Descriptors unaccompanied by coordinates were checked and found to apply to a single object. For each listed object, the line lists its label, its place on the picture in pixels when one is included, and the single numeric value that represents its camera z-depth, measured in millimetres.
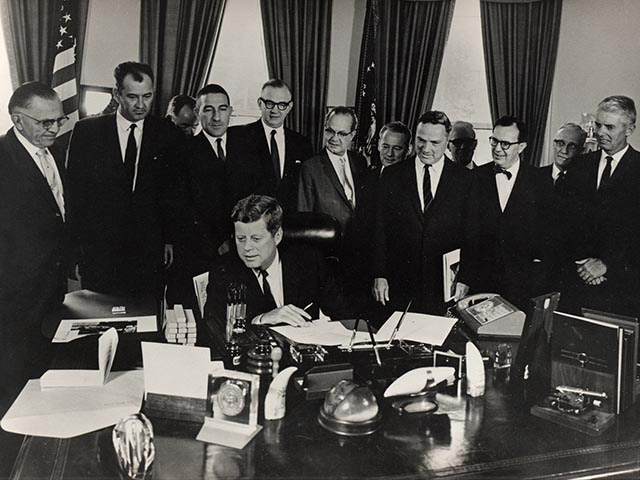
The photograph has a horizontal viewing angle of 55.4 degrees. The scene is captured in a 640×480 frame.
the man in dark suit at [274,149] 3453
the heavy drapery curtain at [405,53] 3793
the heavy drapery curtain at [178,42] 3135
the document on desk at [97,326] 2027
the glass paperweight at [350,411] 1431
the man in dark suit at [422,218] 3289
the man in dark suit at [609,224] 3357
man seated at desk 2496
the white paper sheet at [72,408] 1429
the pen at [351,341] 1929
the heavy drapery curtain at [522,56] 4055
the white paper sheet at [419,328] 2025
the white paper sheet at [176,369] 1472
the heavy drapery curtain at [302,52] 3428
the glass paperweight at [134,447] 1210
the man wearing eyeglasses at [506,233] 3507
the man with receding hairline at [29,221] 2764
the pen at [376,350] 1833
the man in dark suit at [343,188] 3561
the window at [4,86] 2770
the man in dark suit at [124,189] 2994
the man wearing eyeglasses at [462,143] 4090
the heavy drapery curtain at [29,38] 2824
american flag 2916
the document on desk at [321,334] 1959
